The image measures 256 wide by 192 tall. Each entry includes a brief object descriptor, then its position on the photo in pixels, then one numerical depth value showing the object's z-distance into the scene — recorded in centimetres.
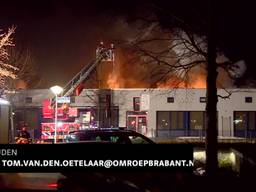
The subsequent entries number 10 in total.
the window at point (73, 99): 4516
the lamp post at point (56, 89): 2850
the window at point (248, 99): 4475
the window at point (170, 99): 4493
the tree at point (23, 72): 4778
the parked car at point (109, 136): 1627
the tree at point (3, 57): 3361
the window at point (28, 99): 4725
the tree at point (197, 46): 1584
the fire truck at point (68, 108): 3709
